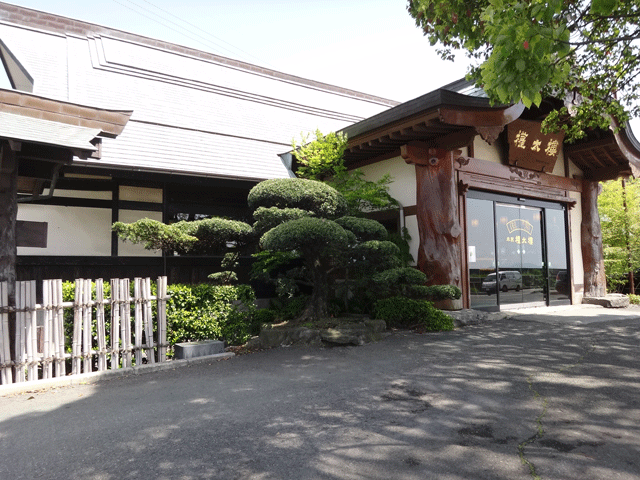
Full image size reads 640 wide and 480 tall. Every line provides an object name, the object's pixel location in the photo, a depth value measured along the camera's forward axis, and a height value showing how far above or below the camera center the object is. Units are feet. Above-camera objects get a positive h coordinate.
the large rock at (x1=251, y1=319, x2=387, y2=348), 21.90 -4.19
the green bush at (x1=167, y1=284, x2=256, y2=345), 20.11 -2.75
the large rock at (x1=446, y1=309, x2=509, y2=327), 26.25 -4.18
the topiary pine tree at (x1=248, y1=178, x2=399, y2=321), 21.21 +1.24
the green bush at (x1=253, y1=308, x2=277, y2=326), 26.94 -3.85
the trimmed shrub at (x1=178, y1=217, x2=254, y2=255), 22.89 +1.59
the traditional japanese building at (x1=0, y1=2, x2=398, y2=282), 25.85 +8.13
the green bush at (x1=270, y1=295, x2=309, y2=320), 27.68 -3.40
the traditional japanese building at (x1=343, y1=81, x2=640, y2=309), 26.71 +4.84
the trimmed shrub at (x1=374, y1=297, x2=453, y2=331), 25.08 -3.69
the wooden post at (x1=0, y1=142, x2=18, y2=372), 16.61 +2.08
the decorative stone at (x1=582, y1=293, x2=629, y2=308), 36.70 -4.57
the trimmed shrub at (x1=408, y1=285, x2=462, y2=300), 24.15 -2.17
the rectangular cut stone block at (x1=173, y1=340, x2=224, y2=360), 19.38 -4.23
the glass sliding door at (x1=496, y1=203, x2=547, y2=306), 31.99 -0.21
